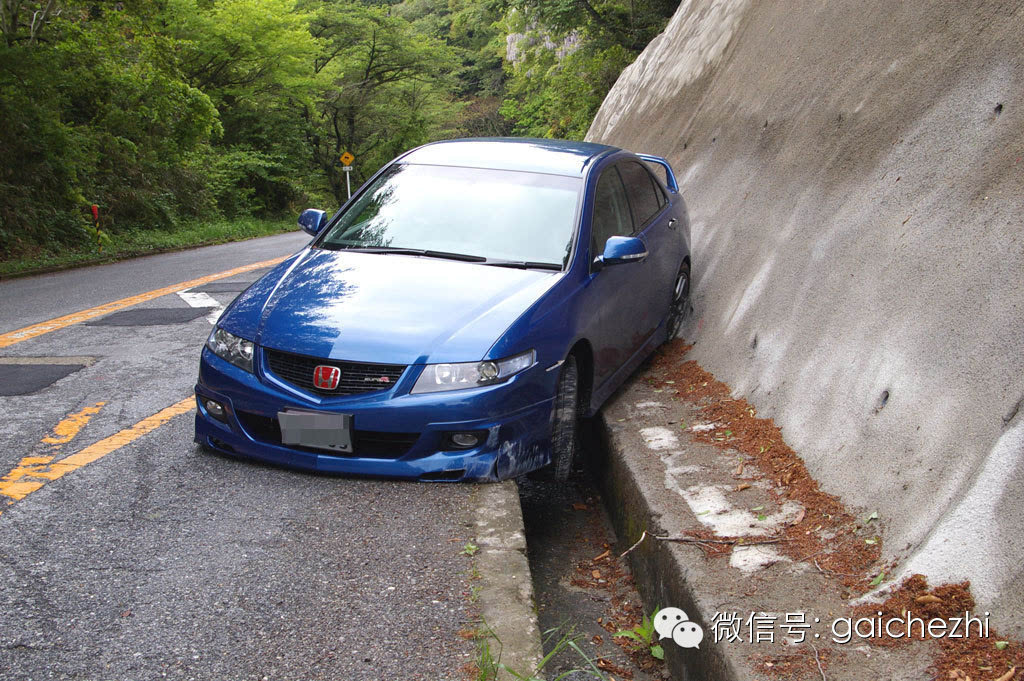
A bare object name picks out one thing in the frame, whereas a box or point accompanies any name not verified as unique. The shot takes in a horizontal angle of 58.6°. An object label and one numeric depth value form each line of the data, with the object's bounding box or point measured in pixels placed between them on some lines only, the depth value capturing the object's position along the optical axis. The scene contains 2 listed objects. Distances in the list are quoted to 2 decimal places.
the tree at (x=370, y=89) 45.59
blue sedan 4.14
